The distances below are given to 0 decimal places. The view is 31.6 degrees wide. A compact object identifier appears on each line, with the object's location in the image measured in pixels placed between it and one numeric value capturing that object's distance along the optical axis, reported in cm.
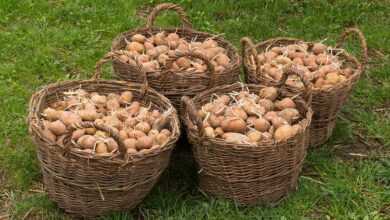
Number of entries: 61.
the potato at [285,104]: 371
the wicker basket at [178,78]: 376
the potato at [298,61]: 415
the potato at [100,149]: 322
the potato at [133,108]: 363
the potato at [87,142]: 324
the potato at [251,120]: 357
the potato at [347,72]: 411
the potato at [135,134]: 339
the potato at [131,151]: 324
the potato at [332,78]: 398
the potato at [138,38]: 416
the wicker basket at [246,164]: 336
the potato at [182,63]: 385
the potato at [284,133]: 342
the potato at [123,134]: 337
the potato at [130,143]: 330
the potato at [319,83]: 396
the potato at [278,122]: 353
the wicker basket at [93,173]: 319
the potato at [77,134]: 330
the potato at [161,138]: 339
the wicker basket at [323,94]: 393
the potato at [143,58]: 389
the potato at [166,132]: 346
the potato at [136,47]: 406
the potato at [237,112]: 359
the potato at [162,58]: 388
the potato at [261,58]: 416
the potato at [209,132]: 340
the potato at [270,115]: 360
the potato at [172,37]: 421
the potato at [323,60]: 419
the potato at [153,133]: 342
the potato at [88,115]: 350
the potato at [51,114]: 348
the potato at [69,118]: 340
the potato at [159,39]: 417
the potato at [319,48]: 432
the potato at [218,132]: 347
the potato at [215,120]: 354
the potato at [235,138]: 338
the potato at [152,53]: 398
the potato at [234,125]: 348
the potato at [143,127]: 346
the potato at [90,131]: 336
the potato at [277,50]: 429
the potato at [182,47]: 404
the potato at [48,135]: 325
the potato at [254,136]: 342
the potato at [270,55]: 420
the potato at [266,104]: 370
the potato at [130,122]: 351
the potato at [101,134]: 332
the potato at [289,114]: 362
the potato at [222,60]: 398
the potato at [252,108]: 363
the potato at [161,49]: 401
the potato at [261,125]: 352
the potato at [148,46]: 409
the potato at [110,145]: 325
